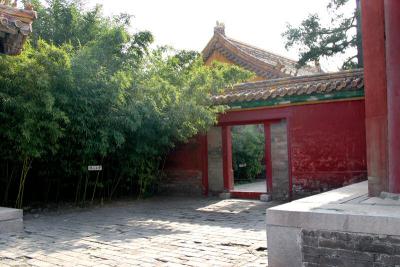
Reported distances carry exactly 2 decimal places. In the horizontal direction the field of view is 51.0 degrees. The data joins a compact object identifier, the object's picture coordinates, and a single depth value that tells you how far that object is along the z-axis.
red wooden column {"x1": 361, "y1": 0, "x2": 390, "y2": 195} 4.59
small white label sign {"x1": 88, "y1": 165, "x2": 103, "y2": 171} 8.69
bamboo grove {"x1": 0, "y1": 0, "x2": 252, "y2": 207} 7.11
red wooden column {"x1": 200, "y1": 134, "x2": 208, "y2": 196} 10.79
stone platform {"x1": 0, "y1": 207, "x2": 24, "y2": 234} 6.41
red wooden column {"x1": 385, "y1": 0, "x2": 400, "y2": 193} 4.24
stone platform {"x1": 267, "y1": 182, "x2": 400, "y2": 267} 3.34
